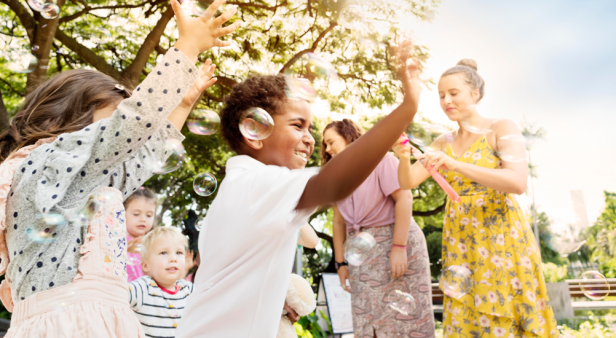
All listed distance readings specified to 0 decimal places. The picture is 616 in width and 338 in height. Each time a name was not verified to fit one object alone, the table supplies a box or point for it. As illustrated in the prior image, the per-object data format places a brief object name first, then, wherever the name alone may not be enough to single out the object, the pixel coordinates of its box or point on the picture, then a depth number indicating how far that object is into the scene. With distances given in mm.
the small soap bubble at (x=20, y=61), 6496
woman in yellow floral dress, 2176
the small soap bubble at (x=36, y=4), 3170
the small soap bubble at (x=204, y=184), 2985
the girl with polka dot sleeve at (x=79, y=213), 1433
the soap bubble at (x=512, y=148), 2357
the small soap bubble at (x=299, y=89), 1734
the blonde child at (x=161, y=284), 2703
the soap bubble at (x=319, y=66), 2301
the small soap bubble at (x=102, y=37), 3938
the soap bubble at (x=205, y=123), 2936
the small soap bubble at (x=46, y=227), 1457
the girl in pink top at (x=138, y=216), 3422
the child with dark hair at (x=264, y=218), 1044
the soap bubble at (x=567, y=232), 2896
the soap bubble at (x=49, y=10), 3056
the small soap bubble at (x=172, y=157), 2078
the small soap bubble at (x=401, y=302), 2824
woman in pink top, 2846
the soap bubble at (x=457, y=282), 2312
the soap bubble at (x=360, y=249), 2963
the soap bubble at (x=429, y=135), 2600
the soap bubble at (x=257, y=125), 1616
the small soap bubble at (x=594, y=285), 3171
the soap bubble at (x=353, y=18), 2279
